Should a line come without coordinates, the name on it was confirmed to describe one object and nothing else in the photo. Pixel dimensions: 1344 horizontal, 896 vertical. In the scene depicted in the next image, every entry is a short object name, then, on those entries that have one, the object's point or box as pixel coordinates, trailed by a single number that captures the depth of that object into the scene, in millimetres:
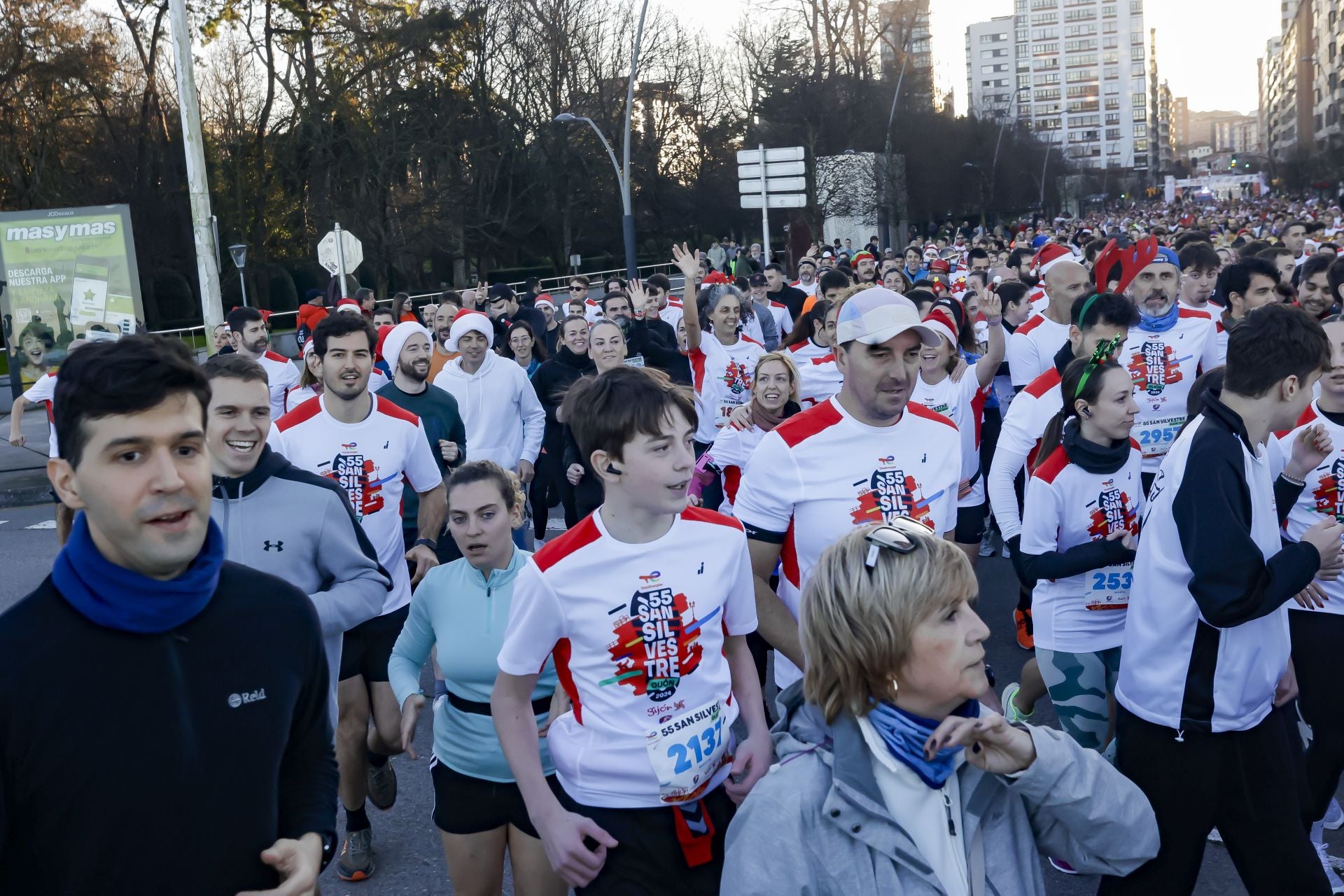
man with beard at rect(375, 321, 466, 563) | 7324
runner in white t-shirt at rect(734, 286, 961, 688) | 3807
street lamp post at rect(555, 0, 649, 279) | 23556
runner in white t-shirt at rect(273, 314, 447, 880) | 5102
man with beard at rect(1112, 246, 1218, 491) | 7098
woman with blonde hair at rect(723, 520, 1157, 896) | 2262
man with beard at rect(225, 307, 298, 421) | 10188
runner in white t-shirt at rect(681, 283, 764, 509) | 8828
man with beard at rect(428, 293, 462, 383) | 12320
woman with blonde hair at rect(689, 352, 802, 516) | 6273
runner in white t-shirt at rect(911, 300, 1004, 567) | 7363
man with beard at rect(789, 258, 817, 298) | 17609
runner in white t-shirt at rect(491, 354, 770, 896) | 3070
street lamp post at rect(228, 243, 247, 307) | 23203
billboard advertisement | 17422
